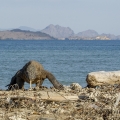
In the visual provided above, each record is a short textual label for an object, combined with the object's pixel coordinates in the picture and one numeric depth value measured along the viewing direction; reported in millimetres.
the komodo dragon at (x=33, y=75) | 13922
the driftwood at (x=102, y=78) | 14219
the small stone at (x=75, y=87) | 13812
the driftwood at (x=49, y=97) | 9461
